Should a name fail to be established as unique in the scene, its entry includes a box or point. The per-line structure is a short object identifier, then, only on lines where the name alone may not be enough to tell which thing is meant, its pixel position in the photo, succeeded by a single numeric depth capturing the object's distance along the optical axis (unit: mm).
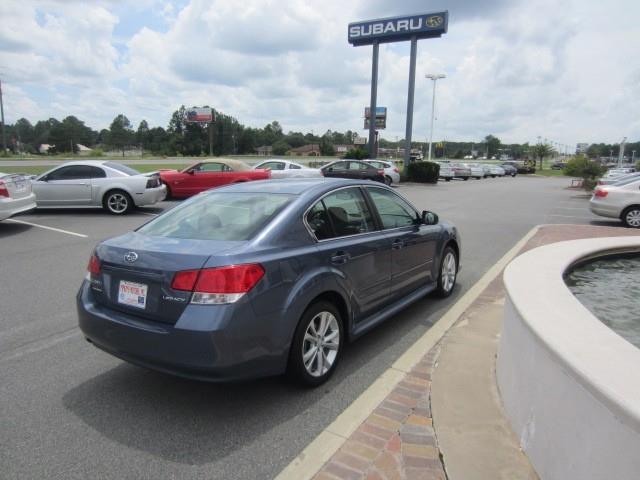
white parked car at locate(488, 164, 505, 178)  51406
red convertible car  16156
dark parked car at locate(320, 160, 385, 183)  24578
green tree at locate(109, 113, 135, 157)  119125
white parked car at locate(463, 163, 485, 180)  45906
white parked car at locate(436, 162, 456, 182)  37406
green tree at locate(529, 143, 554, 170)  81438
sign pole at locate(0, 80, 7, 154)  55172
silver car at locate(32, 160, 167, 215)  12148
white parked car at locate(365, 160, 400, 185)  25953
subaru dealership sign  30188
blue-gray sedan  2816
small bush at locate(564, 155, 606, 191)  27888
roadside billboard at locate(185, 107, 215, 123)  89438
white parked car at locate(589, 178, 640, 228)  12375
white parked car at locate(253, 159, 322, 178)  20375
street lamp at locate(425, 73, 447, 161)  49344
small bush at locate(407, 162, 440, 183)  30094
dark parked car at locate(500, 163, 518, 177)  56125
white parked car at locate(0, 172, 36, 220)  9383
